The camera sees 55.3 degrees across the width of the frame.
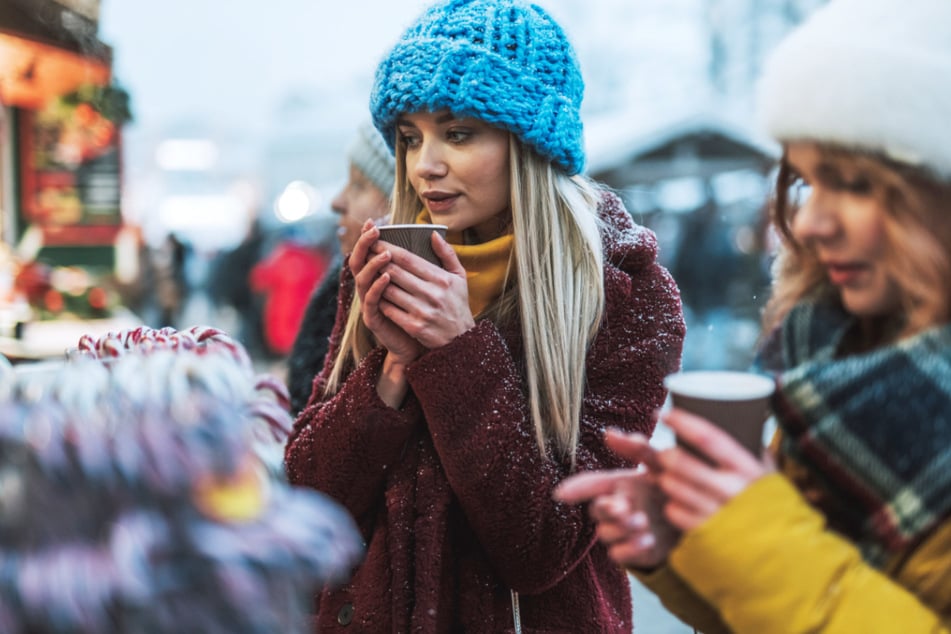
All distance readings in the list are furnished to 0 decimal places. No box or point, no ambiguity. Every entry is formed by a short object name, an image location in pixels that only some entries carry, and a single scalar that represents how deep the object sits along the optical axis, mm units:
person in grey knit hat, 2781
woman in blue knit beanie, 1674
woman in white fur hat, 1014
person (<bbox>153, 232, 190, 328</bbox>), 10141
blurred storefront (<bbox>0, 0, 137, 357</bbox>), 3345
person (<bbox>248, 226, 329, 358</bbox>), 8516
